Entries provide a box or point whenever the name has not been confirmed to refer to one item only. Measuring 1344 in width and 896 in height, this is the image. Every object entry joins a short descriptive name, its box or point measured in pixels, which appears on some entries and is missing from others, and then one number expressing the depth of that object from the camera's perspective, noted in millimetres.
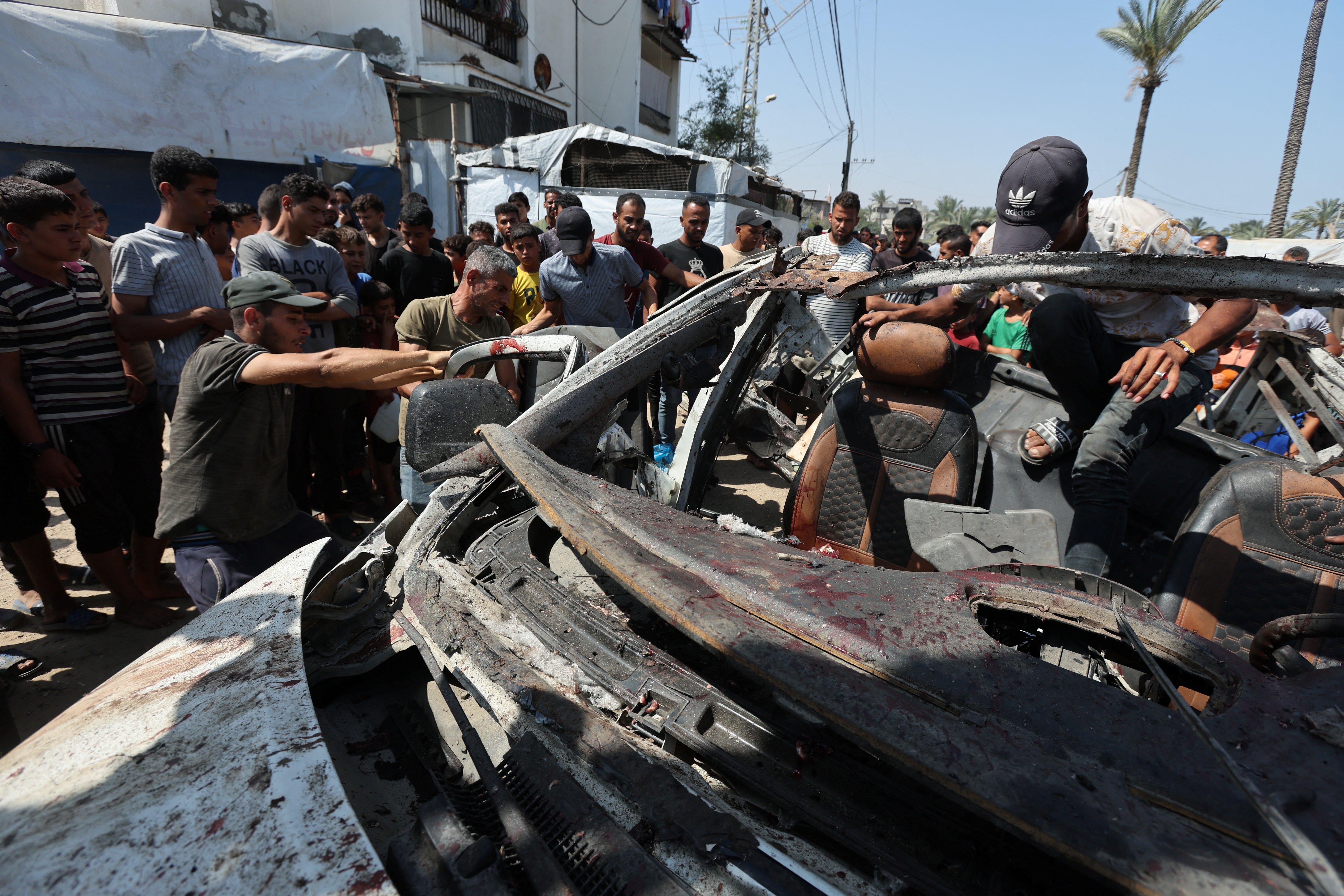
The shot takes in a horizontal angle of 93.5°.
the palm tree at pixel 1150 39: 18438
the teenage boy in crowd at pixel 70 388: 2656
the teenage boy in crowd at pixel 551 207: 7203
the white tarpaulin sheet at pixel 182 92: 8453
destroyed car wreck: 918
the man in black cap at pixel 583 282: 4566
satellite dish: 20047
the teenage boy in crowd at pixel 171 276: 3119
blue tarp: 9062
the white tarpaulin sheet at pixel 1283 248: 11008
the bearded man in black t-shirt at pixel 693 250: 5824
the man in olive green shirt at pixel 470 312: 3586
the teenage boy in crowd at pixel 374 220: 5625
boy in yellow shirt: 5027
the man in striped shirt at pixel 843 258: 5824
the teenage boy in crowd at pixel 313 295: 3799
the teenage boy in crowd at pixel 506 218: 6266
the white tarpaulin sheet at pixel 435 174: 13875
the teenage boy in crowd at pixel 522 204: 6691
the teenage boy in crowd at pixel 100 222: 4570
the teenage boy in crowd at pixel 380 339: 4438
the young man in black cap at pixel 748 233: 5879
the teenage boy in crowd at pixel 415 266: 5086
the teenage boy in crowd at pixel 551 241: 5719
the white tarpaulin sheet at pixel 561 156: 14062
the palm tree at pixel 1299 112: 13609
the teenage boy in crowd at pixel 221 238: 4102
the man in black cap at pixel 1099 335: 2193
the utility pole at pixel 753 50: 28250
